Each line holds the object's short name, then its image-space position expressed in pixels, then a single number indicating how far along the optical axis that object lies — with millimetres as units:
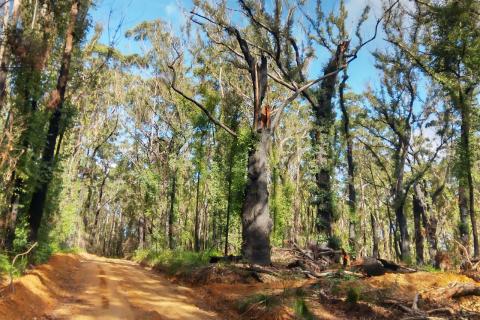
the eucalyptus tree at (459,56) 16125
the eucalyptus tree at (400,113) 25953
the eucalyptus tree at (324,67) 19547
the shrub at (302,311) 7867
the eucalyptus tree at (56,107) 14938
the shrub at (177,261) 16252
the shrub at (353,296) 9234
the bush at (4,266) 10141
